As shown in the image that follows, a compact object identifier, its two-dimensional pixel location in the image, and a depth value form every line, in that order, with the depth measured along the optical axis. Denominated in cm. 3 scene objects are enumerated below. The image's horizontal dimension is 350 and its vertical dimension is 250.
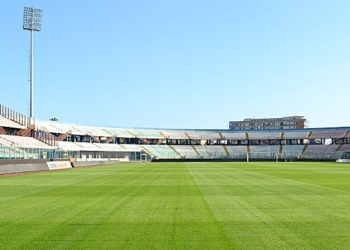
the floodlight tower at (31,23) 6688
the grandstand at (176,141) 6812
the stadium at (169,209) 792
